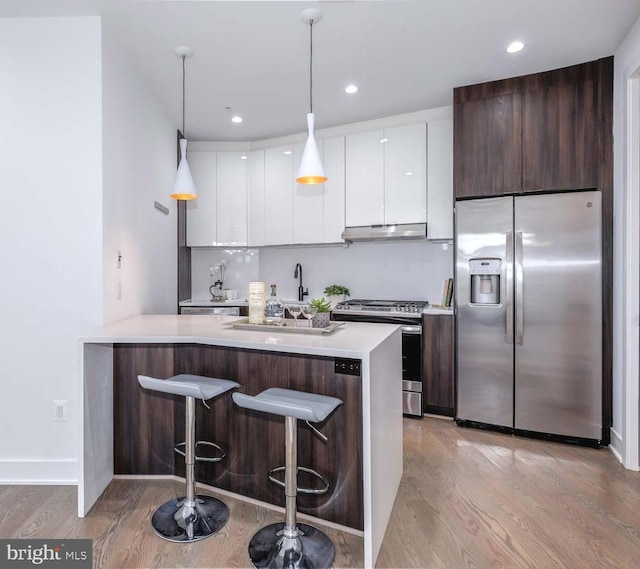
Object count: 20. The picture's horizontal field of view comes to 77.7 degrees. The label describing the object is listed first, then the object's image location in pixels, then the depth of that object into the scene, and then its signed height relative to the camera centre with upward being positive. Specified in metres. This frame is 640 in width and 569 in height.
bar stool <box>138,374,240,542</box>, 1.83 -1.14
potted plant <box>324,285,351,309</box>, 4.20 -0.12
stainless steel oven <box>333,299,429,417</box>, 3.43 -0.55
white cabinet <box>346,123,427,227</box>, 3.69 +1.01
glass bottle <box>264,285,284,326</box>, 2.35 -0.17
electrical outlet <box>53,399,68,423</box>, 2.38 -0.77
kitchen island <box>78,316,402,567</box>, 1.77 -0.71
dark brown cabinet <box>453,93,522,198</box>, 3.05 +1.07
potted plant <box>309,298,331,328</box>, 2.13 -0.19
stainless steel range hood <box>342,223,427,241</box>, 3.63 +0.47
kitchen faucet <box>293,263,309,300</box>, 4.47 +0.03
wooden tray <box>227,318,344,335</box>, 2.05 -0.25
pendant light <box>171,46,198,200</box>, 2.65 +0.68
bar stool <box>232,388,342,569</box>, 1.57 -0.95
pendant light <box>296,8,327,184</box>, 2.27 +0.70
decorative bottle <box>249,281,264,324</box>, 2.30 -0.12
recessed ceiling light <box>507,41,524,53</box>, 2.61 +1.57
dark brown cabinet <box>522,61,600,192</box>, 2.85 +1.12
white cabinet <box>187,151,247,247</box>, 4.40 +0.90
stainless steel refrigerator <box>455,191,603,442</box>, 2.83 -0.24
